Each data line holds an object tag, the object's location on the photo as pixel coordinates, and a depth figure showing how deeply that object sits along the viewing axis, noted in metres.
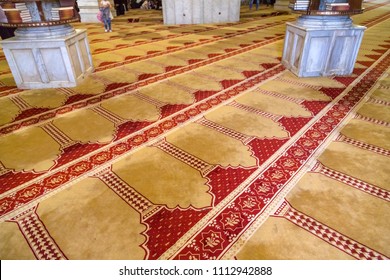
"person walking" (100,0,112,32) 6.41
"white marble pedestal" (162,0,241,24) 7.54
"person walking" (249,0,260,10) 11.20
